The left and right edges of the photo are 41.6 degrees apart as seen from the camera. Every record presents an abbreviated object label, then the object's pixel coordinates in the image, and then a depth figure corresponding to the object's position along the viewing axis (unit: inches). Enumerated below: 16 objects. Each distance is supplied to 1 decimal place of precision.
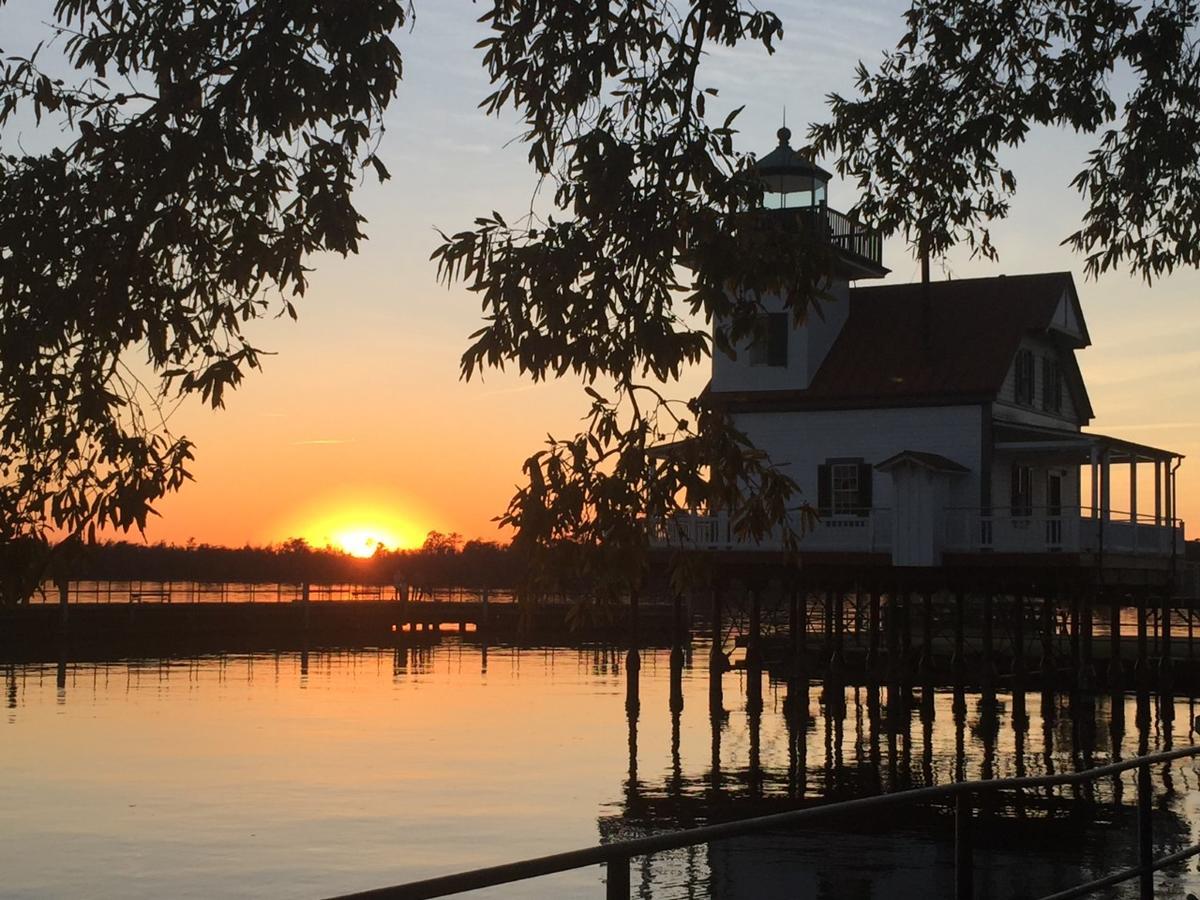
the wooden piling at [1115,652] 1744.8
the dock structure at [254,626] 3011.8
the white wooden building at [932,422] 1535.4
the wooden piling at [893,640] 1699.1
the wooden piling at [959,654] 1680.6
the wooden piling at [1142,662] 1759.4
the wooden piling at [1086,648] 1735.5
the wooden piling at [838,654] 1771.7
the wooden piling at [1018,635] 1809.8
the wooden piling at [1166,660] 1749.5
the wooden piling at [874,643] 1729.8
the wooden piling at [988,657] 1684.5
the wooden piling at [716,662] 1791.3
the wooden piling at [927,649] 1734.7
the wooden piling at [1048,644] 1799.2
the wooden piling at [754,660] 1838.1
